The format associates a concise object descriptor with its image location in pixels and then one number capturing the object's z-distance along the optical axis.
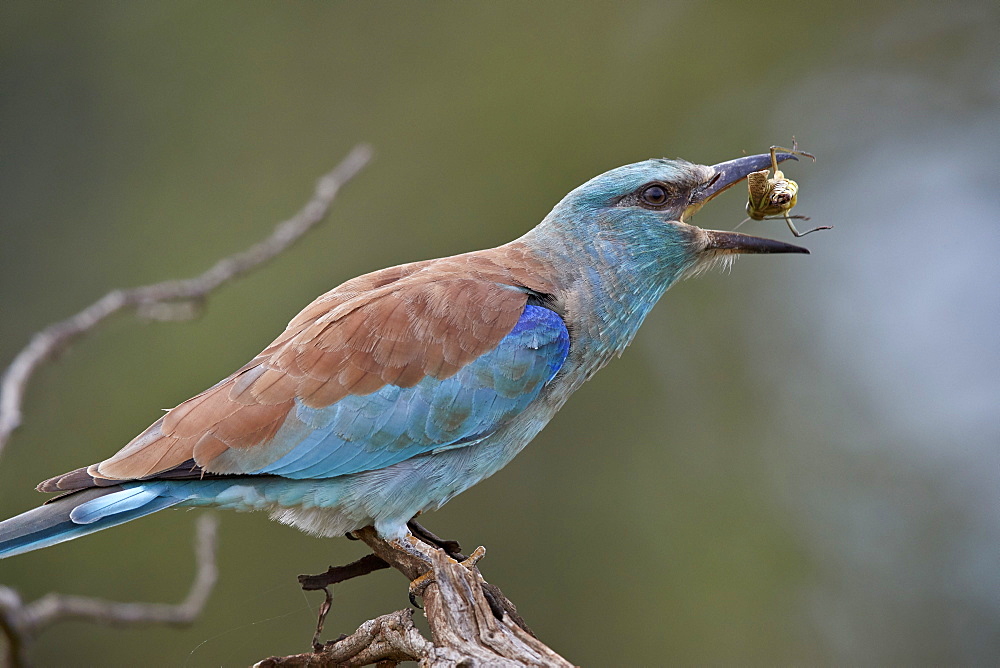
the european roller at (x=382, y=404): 6.67
